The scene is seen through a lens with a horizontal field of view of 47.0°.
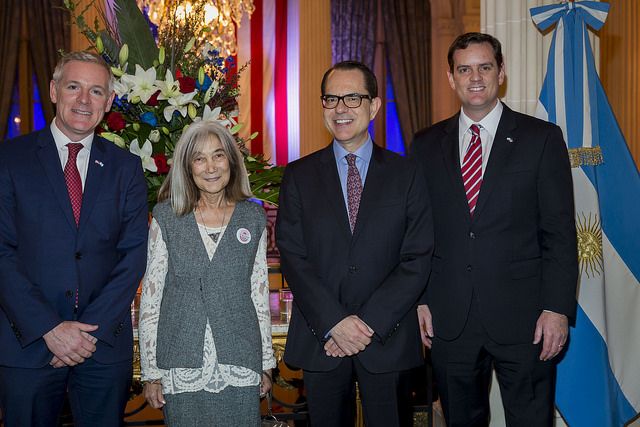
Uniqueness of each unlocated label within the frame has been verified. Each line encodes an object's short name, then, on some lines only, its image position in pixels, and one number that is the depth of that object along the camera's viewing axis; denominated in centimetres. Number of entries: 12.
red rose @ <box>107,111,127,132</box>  312
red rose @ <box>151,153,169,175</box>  315
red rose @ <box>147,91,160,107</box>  320
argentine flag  339
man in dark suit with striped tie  282
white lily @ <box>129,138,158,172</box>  314
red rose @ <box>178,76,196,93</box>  322
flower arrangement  316
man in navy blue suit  263
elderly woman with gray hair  266
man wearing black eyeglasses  270
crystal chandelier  727
